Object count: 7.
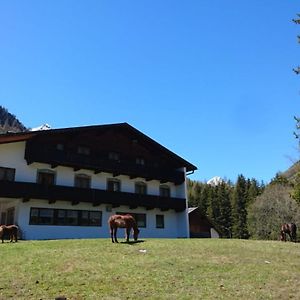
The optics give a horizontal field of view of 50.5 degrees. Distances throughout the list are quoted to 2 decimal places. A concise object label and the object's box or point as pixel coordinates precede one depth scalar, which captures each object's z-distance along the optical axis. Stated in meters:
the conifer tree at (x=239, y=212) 63.11
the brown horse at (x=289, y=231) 22.46
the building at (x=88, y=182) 25.80
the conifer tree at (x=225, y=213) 65.84
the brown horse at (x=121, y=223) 18.38
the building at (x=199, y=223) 41.33
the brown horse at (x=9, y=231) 19.88
